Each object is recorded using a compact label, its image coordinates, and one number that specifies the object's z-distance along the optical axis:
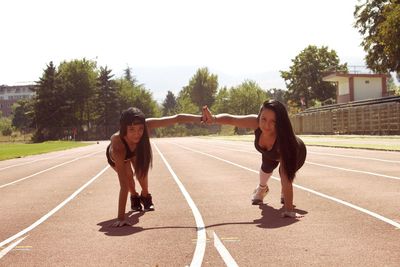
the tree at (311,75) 87.00
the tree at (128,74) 165.50
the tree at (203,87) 134.75
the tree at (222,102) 116.07
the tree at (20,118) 149.40
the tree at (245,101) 110.25
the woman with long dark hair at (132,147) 6.53
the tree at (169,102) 174.12
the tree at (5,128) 122.94
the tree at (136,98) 114.06
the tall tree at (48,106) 85.56
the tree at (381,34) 29.33
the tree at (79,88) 93.81
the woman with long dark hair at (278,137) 6.74
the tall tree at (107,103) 98.56
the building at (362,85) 64.00
